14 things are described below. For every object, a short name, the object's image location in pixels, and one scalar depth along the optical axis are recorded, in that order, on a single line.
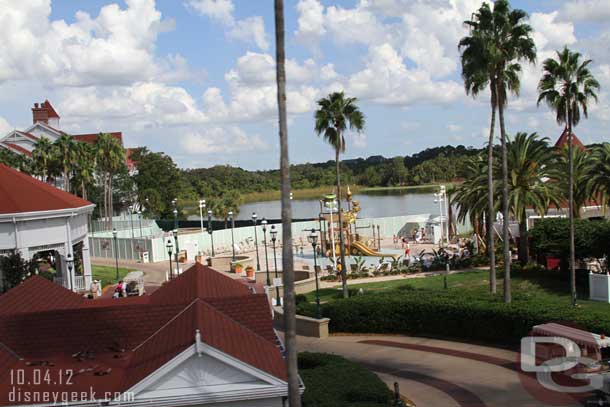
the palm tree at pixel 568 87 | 29.16
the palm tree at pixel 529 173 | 40.90
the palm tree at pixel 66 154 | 65.56
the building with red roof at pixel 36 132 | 90.03
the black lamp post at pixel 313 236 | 34.90
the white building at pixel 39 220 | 34.94
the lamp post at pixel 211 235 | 61.60
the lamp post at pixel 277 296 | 35.16
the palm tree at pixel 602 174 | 40.38
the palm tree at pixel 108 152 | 73.38
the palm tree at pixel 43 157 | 65.81
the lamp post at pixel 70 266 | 35.03
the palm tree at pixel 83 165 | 67.25
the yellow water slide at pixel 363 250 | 56.26
